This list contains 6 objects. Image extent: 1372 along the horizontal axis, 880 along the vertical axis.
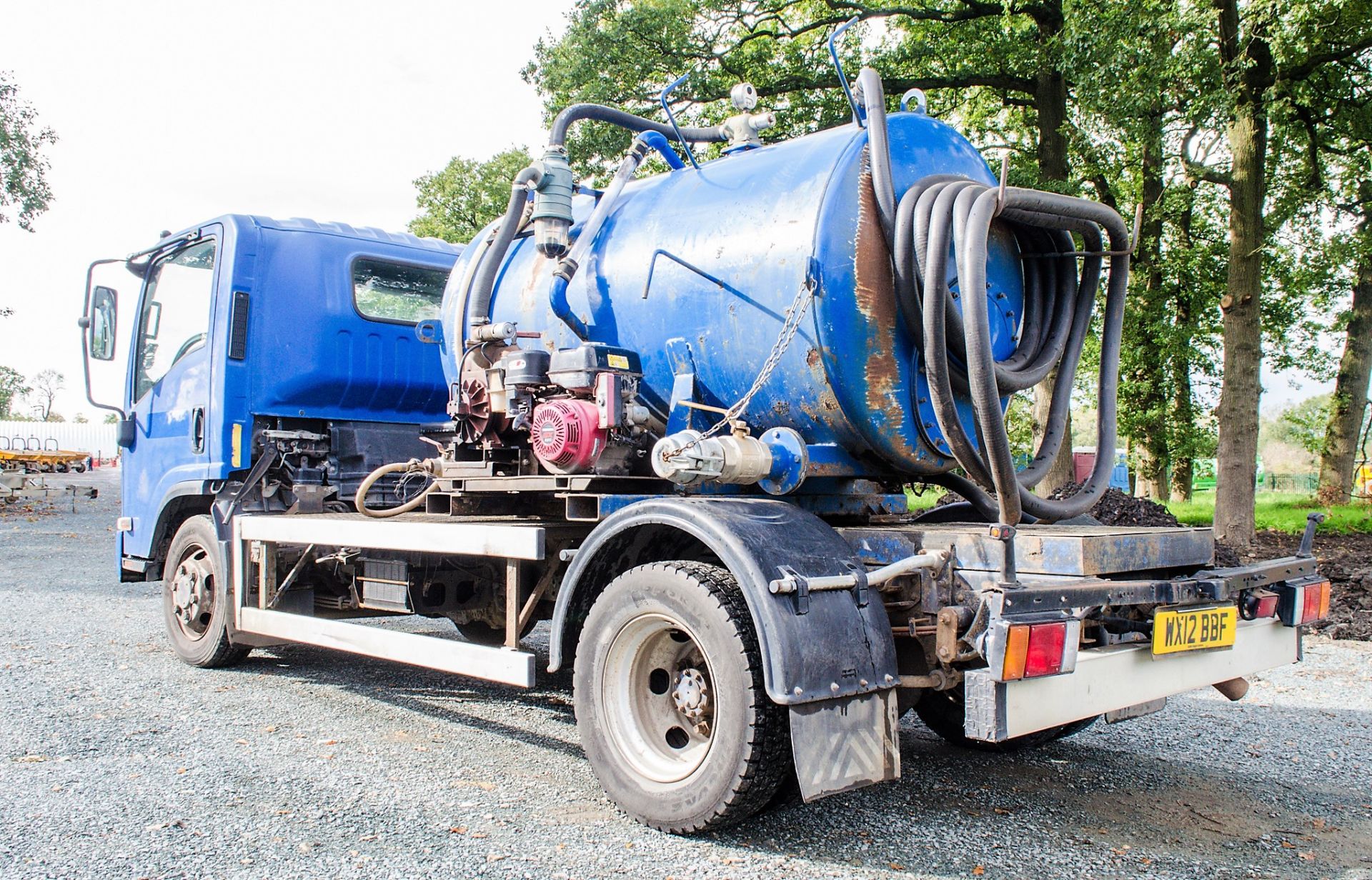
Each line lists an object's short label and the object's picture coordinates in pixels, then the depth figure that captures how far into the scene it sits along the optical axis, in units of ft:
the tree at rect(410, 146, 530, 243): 116.37
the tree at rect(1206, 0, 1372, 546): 32.60
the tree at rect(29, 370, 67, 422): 330.54
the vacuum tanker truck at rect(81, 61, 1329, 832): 10.54
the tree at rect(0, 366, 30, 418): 290.56
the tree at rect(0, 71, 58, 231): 71.87
